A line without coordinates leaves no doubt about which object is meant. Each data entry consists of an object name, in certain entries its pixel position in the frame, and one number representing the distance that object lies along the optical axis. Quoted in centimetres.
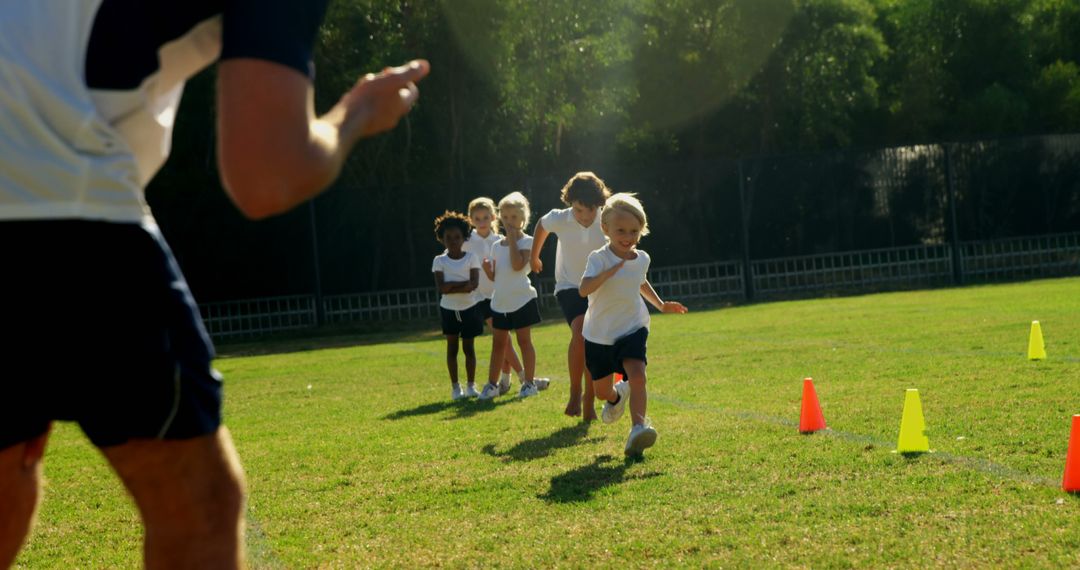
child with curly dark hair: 1247
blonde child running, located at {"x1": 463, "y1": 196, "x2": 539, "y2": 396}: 1301
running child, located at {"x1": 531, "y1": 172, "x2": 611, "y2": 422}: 972
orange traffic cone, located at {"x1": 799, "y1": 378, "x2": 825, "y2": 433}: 793
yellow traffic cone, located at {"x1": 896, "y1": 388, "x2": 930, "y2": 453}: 687
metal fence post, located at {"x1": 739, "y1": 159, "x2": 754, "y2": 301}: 2719
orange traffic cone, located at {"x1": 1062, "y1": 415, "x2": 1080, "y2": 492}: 548
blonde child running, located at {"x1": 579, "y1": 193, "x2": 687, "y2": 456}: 822
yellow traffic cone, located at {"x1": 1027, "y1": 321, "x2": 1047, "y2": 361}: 1138
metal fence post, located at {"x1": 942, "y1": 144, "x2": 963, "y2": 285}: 2792
